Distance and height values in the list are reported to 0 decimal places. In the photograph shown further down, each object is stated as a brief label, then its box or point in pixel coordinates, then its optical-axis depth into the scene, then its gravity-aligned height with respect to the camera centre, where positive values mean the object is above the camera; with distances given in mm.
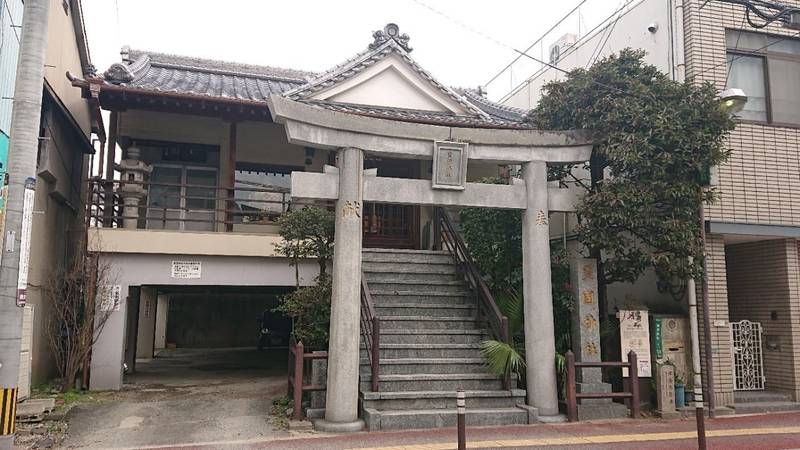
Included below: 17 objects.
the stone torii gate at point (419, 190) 8742 +1973
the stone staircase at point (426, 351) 9039 -649
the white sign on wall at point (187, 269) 12156 +875
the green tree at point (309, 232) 10562 +1438
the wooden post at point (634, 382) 9844 -1117
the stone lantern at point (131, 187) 12414 +2611
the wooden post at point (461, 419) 6484 -1164
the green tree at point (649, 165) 9883 +2534
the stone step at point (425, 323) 10820 -179
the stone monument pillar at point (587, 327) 9852 -217
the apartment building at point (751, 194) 11344 +2393
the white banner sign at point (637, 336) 10430 -374
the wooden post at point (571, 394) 9469 -1277
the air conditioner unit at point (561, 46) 17266 +7950
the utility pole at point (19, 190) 6461 +1356
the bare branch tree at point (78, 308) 11195 +55
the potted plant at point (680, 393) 10445 -1375
